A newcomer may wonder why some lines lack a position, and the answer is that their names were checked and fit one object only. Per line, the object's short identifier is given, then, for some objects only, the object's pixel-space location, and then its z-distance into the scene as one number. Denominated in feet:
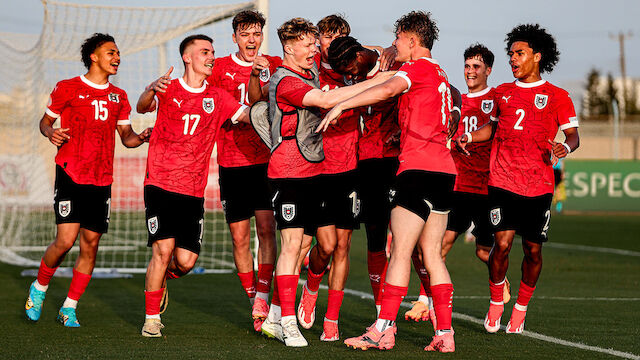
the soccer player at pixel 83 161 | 47.75
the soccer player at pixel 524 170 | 45.78
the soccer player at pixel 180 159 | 43.19
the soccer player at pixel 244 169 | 47.78
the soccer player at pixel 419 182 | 38.32
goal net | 83.56
